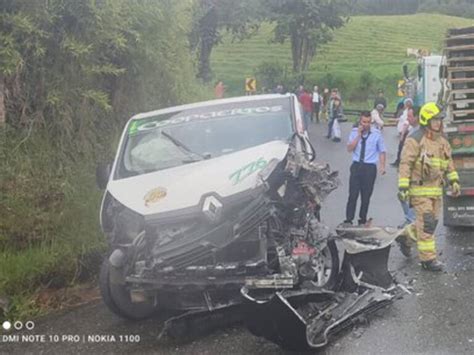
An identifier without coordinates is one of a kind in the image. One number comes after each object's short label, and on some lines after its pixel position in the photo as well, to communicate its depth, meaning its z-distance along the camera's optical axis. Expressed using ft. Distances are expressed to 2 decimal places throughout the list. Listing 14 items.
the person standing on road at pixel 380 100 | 78.84
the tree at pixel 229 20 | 110.52
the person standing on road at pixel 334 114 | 73.56
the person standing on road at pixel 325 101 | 107.05
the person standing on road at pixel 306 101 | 93.04
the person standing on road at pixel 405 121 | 48.67
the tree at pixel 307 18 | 134.00
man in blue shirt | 30.40
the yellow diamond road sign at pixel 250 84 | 87.53
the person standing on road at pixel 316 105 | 101.65
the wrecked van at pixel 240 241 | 17.11
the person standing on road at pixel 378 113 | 45.47
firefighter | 23.67
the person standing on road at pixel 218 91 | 49.57
